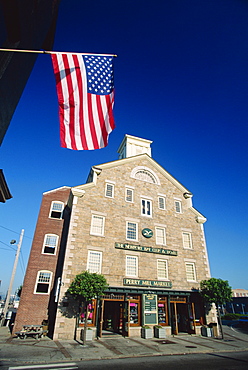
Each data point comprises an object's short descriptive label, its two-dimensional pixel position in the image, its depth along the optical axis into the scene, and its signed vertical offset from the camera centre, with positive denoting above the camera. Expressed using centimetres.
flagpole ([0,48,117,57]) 597 +653
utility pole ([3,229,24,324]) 2245 +244
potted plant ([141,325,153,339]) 1727 -199
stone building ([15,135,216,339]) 1817 +415
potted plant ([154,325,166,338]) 1755 -198
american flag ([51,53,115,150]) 793 +691
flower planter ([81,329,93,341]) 1523 -198
